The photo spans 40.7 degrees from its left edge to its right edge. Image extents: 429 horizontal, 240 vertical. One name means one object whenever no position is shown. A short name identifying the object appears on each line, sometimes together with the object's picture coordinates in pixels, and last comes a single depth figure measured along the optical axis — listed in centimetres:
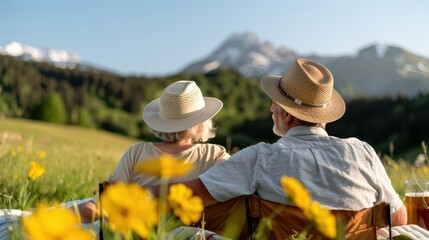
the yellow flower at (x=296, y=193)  125
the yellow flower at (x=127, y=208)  93
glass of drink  300
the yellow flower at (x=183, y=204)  131
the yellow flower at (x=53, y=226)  83
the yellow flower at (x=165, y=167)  105
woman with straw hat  289
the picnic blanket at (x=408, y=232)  266
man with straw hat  251
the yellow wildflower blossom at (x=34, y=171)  180
